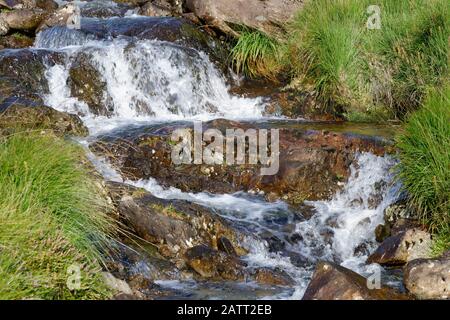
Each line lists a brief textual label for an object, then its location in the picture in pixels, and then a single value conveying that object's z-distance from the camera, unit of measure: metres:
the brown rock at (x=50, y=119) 9.77
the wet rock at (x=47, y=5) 16.05
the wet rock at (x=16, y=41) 14.26
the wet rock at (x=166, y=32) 13.75
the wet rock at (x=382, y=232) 8.33
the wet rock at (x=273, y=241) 8.16
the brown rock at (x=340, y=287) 5.76
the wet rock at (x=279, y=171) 9.48
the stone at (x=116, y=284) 5.80
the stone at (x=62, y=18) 14.45
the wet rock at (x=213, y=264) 7.14
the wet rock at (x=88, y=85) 12.49
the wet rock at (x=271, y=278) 7.13
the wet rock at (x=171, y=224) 7.76
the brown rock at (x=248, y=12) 13.91
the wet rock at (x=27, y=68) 12.29
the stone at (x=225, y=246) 7.80
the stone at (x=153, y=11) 15.40
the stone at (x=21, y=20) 14.58
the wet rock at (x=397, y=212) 8.12
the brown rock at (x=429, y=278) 6.28
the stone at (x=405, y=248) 7.32
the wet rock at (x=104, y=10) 15.58
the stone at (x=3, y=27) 14.45
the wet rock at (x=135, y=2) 16.07
